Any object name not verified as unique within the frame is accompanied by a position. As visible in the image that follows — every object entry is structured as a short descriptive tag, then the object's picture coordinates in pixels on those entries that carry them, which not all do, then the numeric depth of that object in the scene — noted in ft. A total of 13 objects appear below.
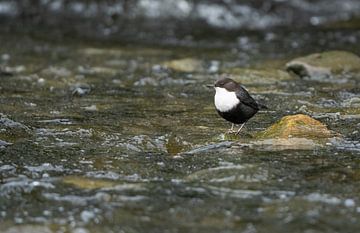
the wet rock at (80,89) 69.10
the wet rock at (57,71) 80.59
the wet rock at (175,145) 47.29
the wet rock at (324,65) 76.48
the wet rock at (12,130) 49.46
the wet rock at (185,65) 82.58
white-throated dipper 48.91
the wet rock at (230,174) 39.93
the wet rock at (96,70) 82.43
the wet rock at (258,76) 74.69
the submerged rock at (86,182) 39.17
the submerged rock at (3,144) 47.23
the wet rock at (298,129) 47.47
